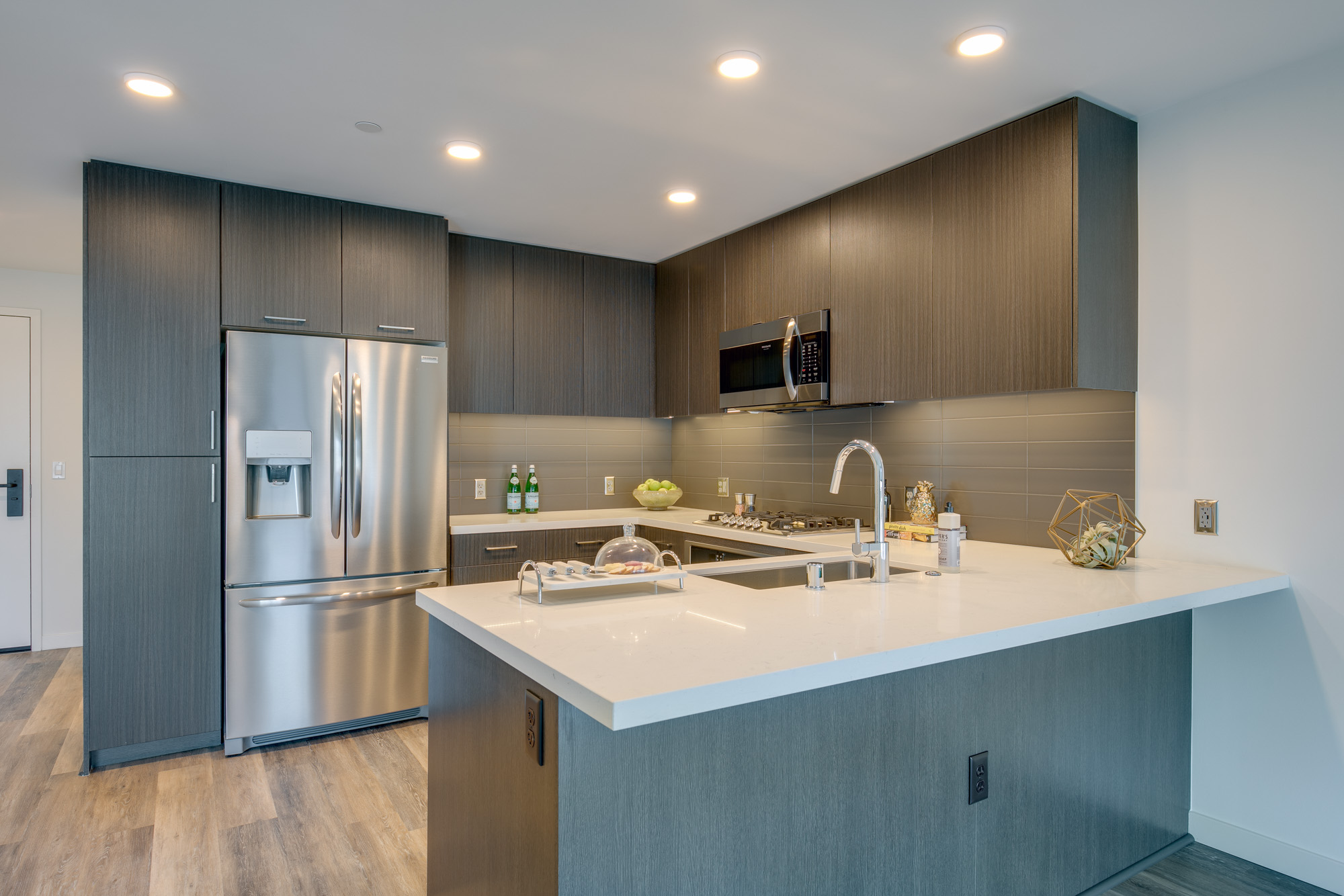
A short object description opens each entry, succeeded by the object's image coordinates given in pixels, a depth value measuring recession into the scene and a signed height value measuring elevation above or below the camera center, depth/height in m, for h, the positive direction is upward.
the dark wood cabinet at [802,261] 3.25 +0.82
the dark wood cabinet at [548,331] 4.04 +0.63
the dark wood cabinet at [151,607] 2.86 -0.60
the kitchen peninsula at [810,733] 1.28 -0.58
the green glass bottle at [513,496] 4.15 -0.26
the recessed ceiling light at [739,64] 2.09 +1.07
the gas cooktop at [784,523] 3.31 -0.33
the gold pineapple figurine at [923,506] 3.12 -0.23
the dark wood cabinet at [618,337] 4.25 +0.63
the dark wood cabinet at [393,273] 3.29 +0.77
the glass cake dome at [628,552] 1.90 -0.26
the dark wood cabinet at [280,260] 3.05 +0.77
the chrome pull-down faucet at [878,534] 2.04 -0.23
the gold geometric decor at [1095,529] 2.23 -0.25
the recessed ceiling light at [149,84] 2.21 +1.07
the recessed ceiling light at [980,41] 1.96 +1.06
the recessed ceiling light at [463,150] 2.70 +1.07
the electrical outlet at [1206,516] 2.33 -0.21
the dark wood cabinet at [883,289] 2.80 +0.62
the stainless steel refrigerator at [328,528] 3.05 -0.33
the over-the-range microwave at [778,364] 3.24 +0.38
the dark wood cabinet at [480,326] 3.87 +0.63
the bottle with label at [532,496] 4.22 -0.26
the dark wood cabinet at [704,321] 3.93 +0.66
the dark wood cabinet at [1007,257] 2.34 +0.62
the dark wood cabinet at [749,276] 3.57 +0.83
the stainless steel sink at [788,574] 2.07 -0.36
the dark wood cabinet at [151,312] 2.85 +0.52
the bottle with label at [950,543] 2.24 -0.28
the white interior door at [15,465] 4.52 -0.10
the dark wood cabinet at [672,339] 4.18 +0.61
